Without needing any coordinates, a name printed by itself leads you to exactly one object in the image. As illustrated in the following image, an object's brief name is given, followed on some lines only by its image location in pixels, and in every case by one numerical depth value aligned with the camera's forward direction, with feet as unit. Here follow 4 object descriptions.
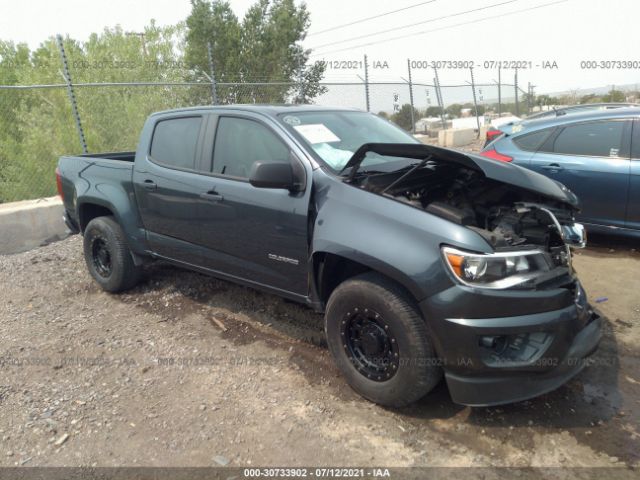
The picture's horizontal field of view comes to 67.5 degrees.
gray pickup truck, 8.18
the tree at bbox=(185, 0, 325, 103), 63.26
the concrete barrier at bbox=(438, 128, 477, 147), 50.49
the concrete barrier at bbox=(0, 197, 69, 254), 21.36
